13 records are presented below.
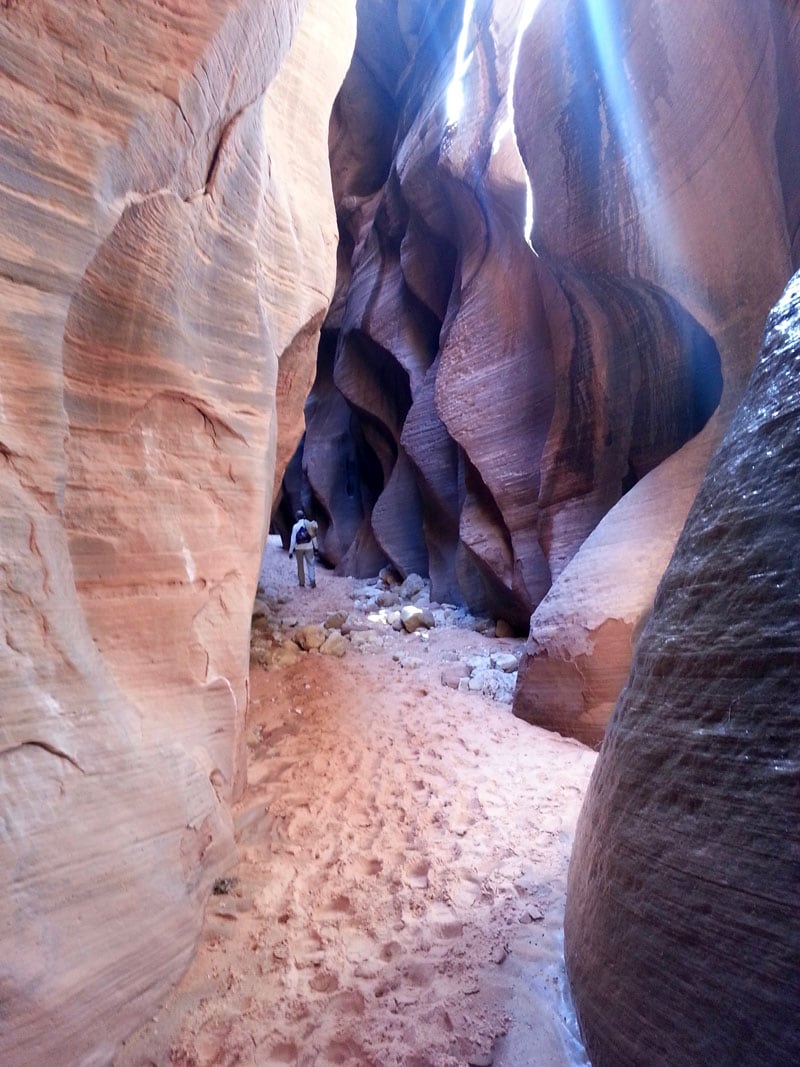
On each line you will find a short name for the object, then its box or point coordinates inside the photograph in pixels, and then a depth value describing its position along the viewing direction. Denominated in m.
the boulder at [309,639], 7.17
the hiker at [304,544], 11.83
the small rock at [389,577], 12.74
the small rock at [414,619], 8.48
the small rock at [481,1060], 1.88
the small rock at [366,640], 7.48
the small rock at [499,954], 2.30
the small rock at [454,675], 6.18
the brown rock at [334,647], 7.00
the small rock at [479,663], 6.50
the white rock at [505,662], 6.47
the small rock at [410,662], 6.71
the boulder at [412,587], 11.36
